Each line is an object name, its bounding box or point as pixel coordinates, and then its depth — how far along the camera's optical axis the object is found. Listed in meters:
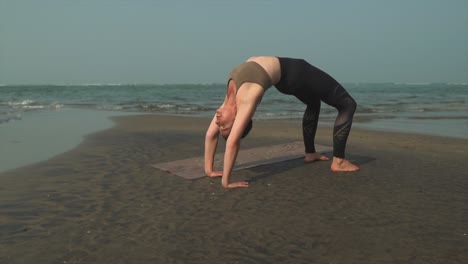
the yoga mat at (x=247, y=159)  4.65
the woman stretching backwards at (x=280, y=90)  3.90
